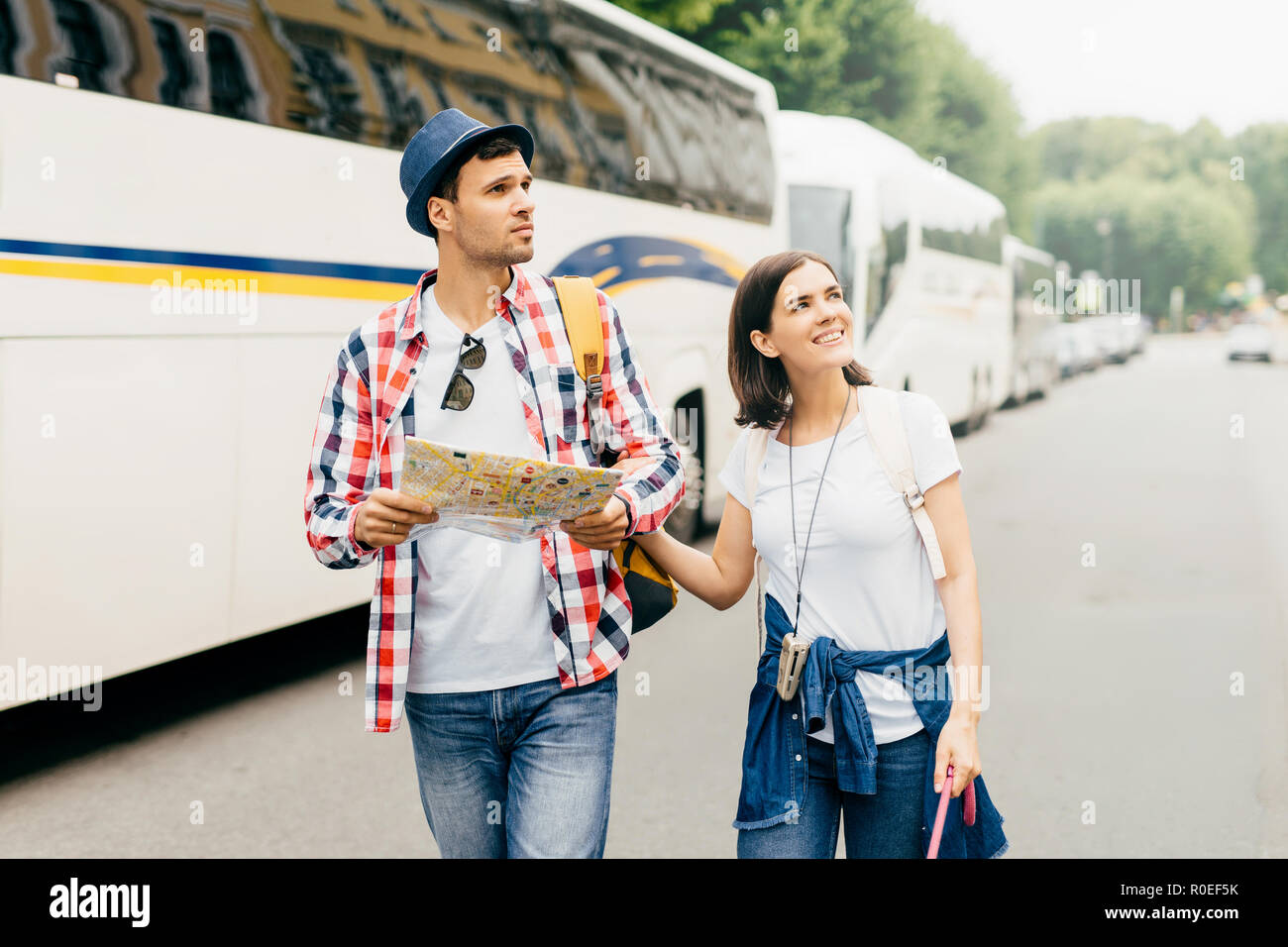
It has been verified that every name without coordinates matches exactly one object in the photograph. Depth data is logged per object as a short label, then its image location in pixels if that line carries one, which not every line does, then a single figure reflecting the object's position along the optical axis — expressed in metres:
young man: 2.58
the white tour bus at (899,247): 16.08
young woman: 2.64
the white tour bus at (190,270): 4.82
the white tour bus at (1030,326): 28.48
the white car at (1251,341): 47.22
